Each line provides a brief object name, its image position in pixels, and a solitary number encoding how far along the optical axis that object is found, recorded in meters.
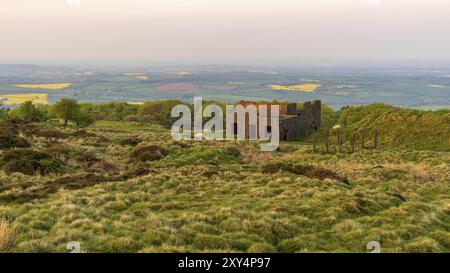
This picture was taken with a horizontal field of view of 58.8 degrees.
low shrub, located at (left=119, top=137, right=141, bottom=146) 42.04
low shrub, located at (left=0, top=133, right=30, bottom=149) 33.17
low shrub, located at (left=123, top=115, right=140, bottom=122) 94.09
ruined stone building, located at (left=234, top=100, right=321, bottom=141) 59.69
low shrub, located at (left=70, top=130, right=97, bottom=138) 47.31
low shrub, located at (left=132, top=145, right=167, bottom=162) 32.78
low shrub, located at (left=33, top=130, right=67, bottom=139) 45.97
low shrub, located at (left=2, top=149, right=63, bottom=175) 24.97
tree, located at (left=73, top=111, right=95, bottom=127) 67.69
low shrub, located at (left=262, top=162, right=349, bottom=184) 23.35
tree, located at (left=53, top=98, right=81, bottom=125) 66.44
